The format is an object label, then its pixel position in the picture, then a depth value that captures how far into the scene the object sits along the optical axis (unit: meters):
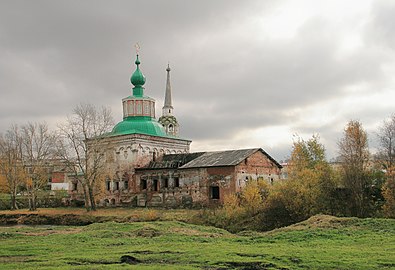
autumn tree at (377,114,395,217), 26.52
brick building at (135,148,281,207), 38.44
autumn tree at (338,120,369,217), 28.86
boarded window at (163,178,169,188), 42.81
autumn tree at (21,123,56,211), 47.12
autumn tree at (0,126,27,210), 48.19
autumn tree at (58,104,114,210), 41.84
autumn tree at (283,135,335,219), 27.81
